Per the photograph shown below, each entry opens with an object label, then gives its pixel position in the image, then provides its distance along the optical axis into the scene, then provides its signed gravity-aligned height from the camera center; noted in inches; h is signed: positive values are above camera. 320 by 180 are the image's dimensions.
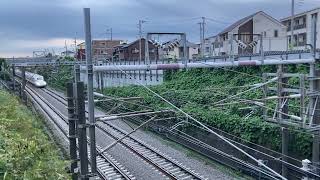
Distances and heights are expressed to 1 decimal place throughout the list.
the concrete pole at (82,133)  353.6 -64.2
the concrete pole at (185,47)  495.1 +15.3
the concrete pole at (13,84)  1475.4 -88.3
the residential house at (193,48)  2262.6 +62.0
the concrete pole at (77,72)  439.8 -12.9
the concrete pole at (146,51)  498.6 +10.9
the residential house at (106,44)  2935.5 +134.4
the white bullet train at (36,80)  2037.4 -99.8
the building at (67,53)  3197.3 +68.3
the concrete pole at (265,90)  457.6 -37.2
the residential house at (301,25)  1849.4 +158.3
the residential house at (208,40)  2060.3 +100.7
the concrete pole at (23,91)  1325.0 -101.7
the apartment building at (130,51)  2235.5 +50.2
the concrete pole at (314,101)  408.5 -45.2
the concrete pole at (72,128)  402.2 -69.0
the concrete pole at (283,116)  436.8 -65.5
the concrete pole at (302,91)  384.8 -32.5
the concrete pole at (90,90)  333.4 -25.5
